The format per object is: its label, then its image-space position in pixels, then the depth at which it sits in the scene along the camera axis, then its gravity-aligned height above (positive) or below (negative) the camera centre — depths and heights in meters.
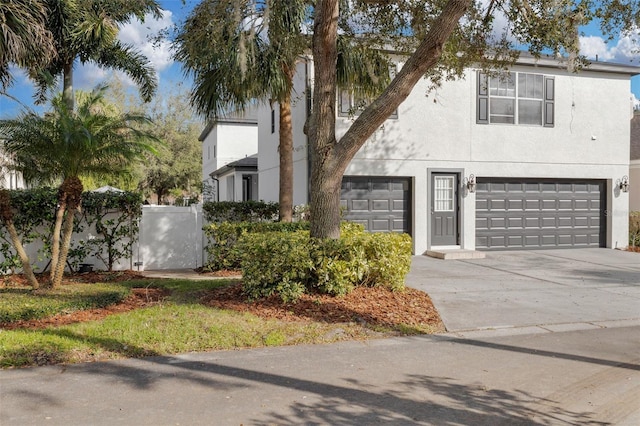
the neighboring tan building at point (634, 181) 19.84 +0.78
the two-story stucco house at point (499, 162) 14.95 +1.16
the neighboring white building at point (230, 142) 29.11 +3.36
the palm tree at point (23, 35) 11.14 +3.58
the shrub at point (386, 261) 8.28 -0.89
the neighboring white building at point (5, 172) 9.26 +0.57
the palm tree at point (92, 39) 14.14 +4.48
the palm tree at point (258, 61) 9.54 +2.91
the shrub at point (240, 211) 12.48 -0.19
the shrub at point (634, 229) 17.29 -0.86
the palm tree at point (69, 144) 8.65 +0.97
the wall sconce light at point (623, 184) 16.67 +0.56
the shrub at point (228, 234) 11.62 -0.66
